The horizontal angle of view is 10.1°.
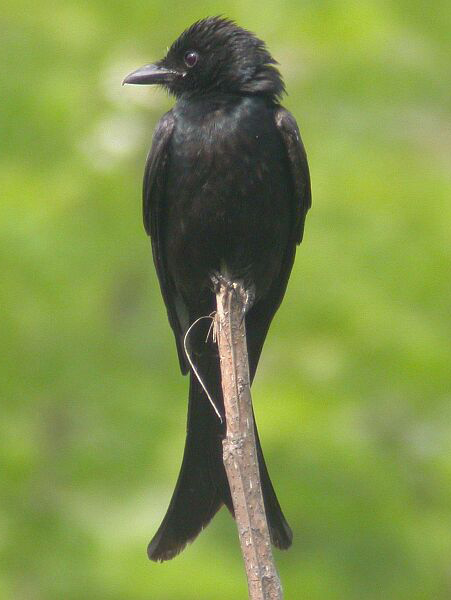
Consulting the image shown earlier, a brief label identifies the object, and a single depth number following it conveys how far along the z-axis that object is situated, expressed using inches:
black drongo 357.7
